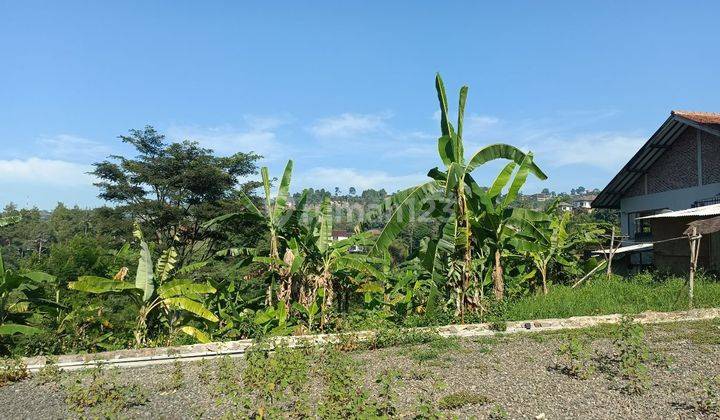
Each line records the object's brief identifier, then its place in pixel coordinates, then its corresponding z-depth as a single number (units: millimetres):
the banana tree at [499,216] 9148
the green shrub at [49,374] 6422
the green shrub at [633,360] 4809
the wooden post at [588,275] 11828
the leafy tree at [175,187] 25031
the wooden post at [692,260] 8773
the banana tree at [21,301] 7387
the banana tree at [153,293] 8008
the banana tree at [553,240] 9484
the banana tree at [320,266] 8797
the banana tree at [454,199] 8664
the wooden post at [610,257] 12430
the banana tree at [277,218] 8914
